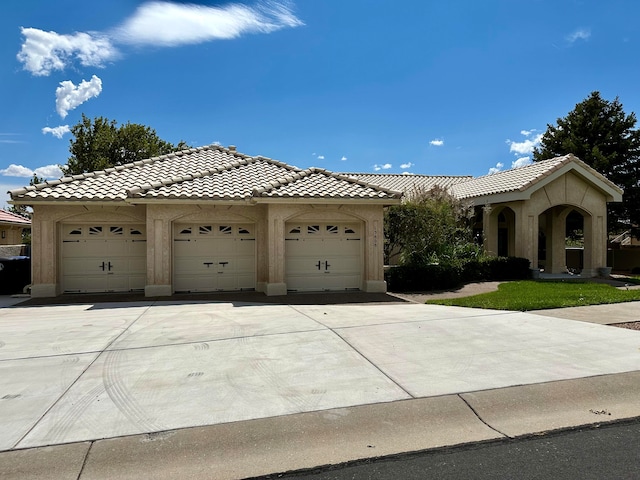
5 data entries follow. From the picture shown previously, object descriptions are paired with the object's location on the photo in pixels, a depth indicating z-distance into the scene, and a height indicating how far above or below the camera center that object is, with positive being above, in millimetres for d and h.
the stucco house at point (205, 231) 13719 +209
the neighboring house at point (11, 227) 27414 +703
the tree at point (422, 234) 17078 +142
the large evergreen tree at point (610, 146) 26672 +5857
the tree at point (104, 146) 31281 +6715
